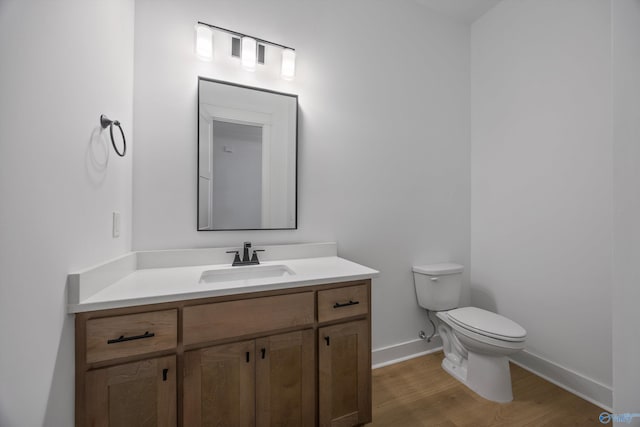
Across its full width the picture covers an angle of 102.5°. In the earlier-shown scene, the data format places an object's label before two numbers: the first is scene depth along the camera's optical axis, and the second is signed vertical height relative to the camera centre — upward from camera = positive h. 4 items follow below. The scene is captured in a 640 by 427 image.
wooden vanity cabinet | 0.93 -0.62
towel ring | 1.09 +0.39
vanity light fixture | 1.49 +1.02
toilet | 1.60 -0.77
